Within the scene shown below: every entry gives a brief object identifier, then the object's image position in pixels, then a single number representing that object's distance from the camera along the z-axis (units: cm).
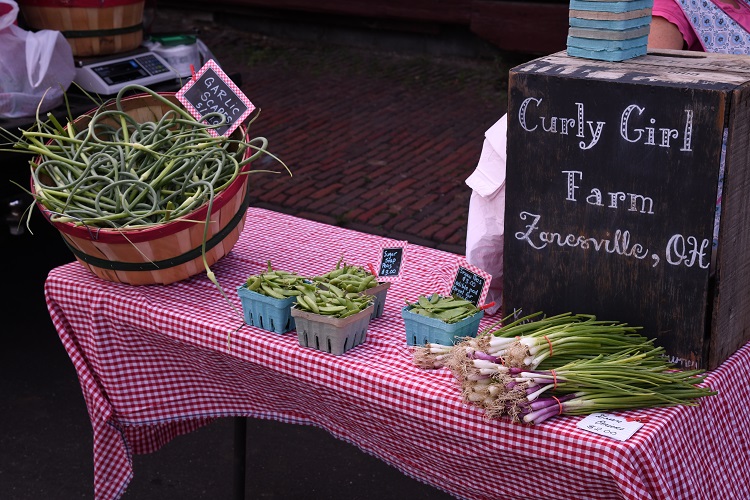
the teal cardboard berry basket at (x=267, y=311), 243
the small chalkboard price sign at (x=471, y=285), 249
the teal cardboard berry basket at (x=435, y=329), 226
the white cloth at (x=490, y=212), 246
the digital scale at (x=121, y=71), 488
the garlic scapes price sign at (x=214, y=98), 301
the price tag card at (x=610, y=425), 196
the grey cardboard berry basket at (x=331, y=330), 230
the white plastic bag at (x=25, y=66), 438
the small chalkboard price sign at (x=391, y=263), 272
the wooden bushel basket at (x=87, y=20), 489
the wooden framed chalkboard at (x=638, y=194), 204
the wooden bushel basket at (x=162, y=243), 261
